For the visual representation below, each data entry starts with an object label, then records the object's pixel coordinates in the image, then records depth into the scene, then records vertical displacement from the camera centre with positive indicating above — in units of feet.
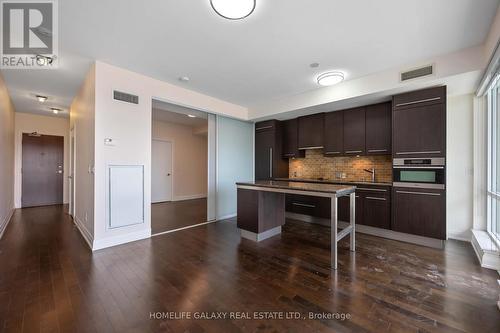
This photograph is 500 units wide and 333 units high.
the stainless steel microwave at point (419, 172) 10.08 -0.28
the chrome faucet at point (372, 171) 13.71 -0.28
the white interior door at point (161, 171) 23.13 -0.54
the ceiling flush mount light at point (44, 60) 9.64 +4.94
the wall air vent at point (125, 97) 10.54 +3.53
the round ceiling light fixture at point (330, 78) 10.83 +4.62
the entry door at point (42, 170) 19.62 -0.39
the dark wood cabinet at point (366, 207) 11.67 -2.46
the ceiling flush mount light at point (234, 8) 5.88 +4.54
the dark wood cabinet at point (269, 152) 17.43 +1.25
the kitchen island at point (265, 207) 9.33 -2.21
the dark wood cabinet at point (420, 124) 10.07 +2.16
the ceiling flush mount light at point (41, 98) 14.98 +4.88
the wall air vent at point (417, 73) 9.58 +4.36
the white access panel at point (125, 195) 10.44 -1.49
